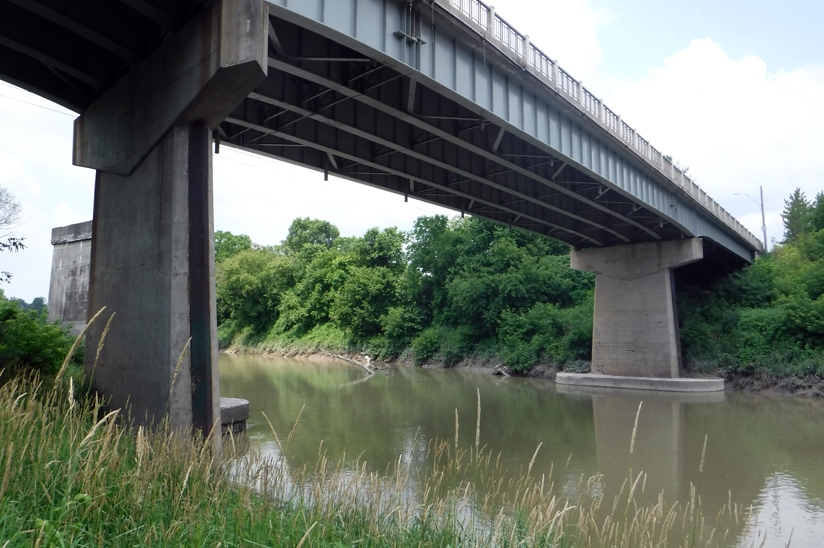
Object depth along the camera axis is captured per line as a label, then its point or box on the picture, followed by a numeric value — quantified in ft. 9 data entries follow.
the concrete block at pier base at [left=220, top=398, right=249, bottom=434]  47.52
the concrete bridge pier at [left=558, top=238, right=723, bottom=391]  94.32
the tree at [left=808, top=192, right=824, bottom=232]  127.53
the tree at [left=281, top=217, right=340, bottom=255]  287.48
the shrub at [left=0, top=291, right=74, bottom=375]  32.89
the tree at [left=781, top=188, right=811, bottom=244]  184.28
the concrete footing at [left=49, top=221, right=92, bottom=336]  77.97
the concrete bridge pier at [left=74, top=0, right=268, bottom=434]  28.40
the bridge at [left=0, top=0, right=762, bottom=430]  29.27
